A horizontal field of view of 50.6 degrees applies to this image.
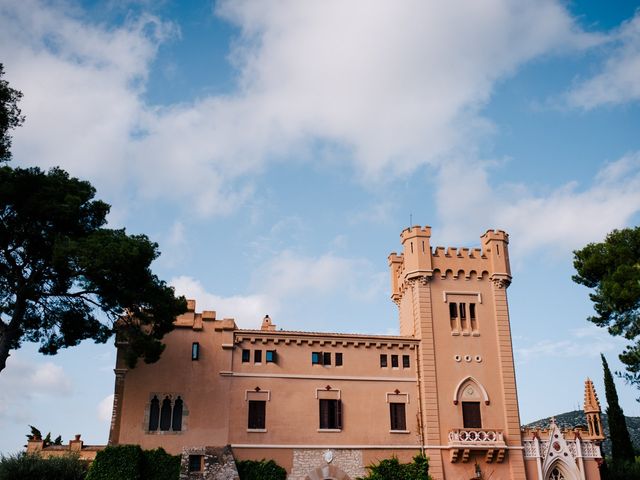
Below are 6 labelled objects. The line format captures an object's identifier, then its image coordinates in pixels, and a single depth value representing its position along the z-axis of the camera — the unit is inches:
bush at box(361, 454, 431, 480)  1354.6
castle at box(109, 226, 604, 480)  1325.0
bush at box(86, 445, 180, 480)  1222.3
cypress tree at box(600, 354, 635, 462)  1681.8
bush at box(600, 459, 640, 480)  1571.1
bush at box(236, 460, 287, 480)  1298.0
